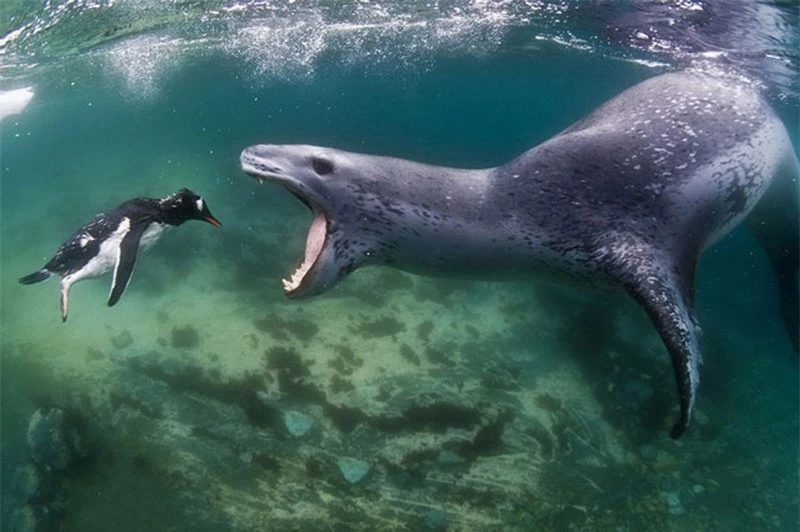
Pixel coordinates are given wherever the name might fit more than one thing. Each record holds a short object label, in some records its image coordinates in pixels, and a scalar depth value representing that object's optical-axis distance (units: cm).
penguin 436
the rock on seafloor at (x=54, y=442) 529
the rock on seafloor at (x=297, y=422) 541
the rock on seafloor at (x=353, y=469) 491
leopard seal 319
